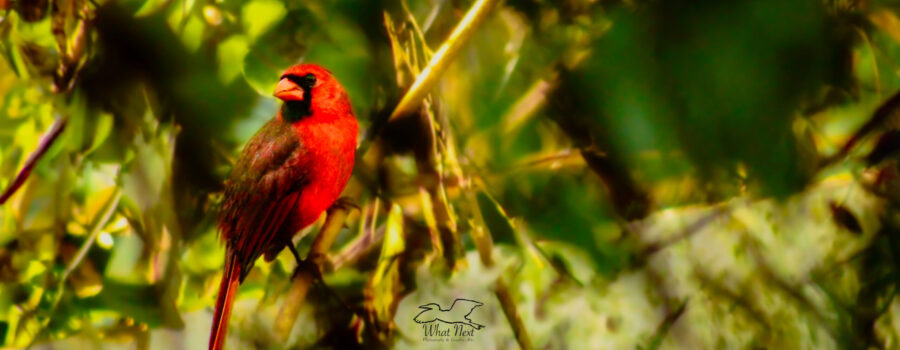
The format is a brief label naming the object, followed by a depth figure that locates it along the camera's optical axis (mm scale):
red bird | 6146
